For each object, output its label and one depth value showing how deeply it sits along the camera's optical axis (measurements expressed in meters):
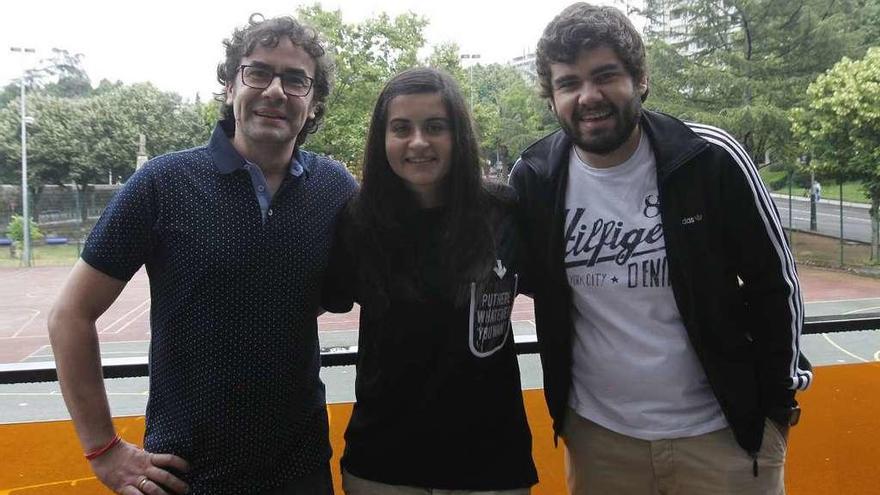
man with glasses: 1.04
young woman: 1.14
